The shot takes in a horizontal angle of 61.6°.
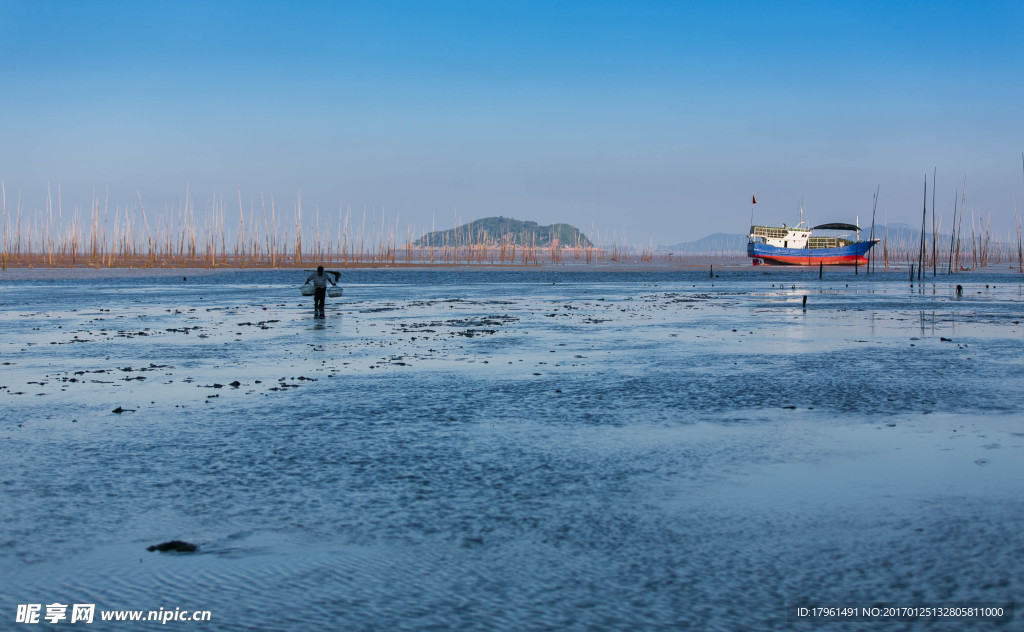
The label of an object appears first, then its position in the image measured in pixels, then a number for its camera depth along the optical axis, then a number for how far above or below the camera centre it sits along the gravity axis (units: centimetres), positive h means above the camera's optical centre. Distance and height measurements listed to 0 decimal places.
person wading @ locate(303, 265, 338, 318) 3017 -78
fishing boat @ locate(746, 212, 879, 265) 11912 +331
